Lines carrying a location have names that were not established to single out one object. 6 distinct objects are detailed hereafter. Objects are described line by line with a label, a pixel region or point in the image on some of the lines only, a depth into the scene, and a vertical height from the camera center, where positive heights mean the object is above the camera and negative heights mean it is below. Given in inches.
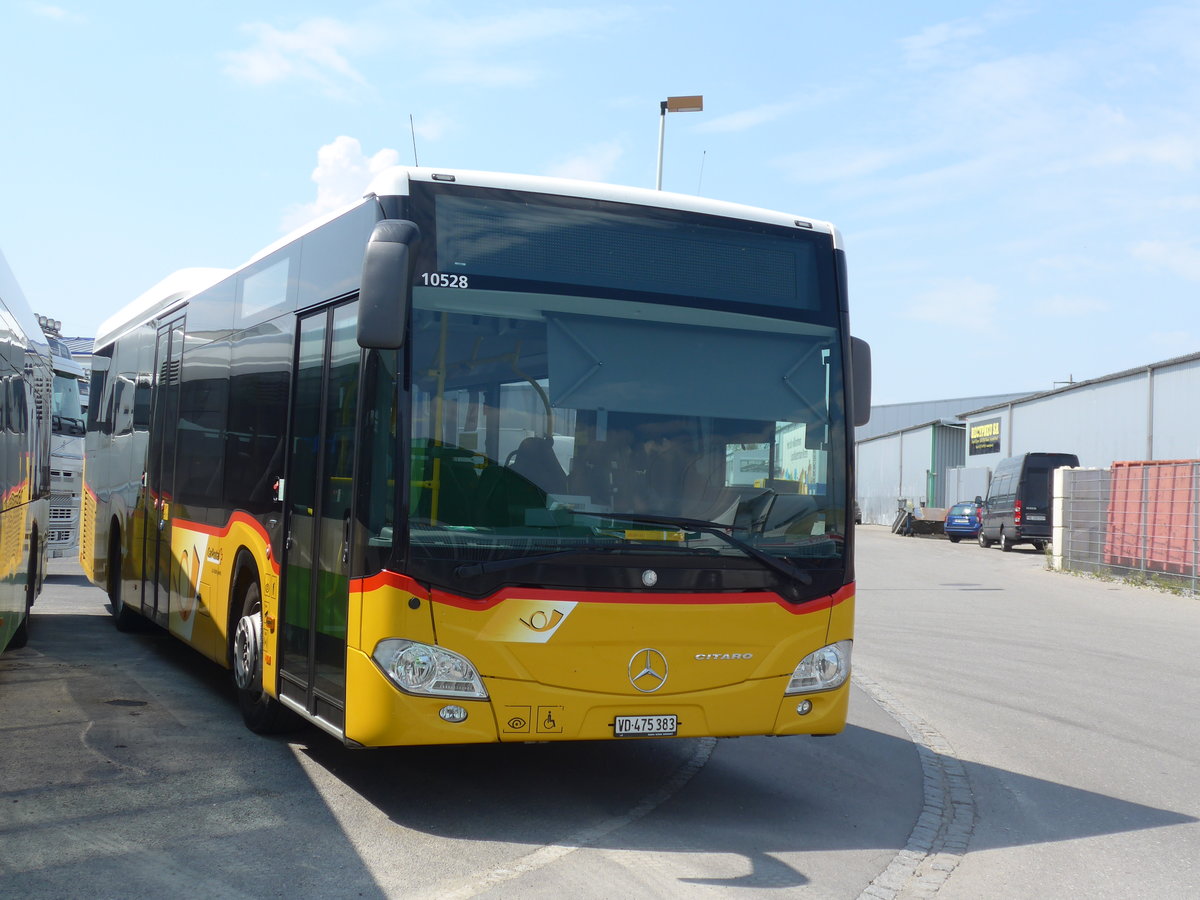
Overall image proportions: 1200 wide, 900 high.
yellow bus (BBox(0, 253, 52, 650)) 350.9 +2.6
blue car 1770.4 -14.8
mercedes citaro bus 236.5 +3.7
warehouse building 1405.0 +112.7
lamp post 762.2 +231.9
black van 1416.1 +16.4
